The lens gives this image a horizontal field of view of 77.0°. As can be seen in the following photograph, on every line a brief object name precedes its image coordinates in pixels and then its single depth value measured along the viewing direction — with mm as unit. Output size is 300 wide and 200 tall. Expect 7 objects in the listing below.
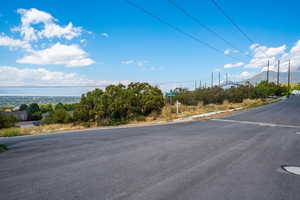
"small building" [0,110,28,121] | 61831
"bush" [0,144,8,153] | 6440
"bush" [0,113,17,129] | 31147
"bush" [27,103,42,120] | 66250
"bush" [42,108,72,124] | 31003
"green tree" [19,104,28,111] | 72625
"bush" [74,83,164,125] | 19562
